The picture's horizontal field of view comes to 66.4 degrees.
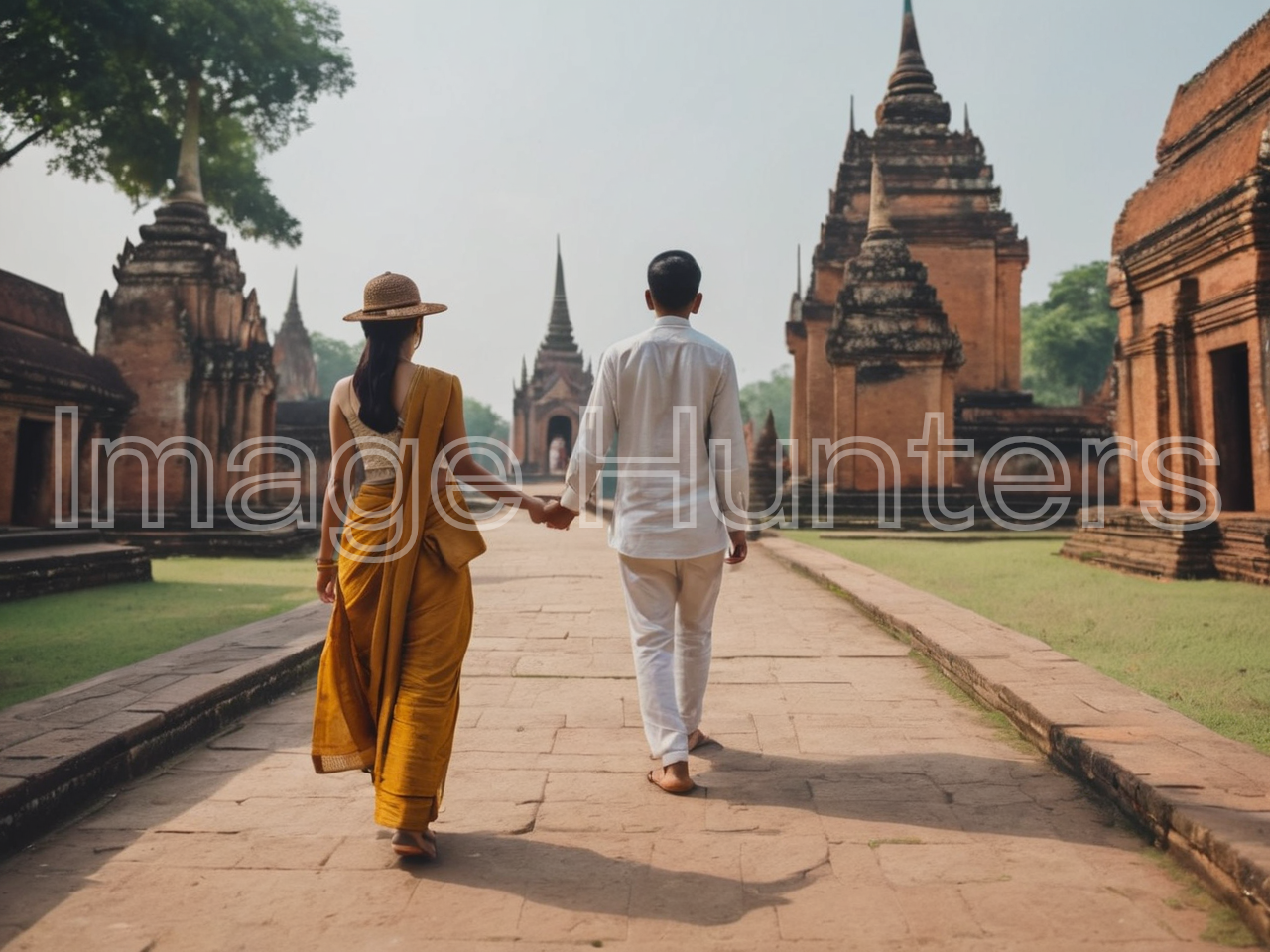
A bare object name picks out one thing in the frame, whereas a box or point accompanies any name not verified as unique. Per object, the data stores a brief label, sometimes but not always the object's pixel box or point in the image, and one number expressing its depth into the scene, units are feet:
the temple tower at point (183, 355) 39.60
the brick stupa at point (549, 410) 149.59
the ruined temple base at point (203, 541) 37.35
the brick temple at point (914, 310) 50.57
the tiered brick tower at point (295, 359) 146.30
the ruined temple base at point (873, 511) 47.84
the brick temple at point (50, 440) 25.66
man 9.87
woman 8.08
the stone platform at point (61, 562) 23.57
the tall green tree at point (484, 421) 349.00
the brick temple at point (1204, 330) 24.02
